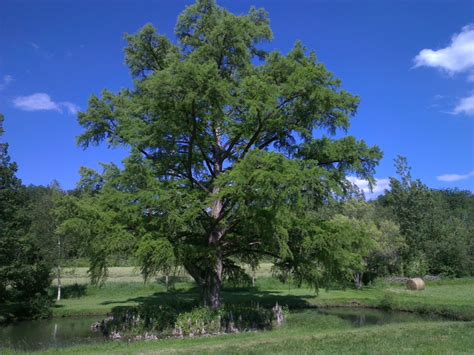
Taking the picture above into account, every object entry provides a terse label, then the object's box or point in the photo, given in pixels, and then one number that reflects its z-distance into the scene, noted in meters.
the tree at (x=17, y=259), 28.89
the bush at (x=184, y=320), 19.80
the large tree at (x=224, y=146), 18.20
